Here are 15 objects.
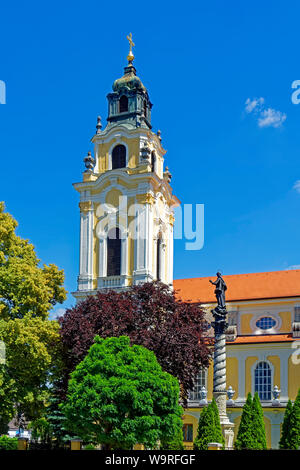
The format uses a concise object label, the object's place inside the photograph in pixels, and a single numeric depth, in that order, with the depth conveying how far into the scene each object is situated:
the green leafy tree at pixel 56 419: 35.19
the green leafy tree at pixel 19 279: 33.50
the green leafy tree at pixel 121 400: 27.67
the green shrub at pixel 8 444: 35.00
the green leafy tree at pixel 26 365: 32.22
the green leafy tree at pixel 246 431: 33.84
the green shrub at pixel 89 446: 33.29
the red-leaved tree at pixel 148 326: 35.38
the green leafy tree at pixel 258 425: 34.22
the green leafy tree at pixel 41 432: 35.19
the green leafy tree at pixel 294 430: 33.88
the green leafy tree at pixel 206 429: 31.09
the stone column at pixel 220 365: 32.91
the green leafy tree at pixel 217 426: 31.33
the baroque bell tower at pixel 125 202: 47.53
